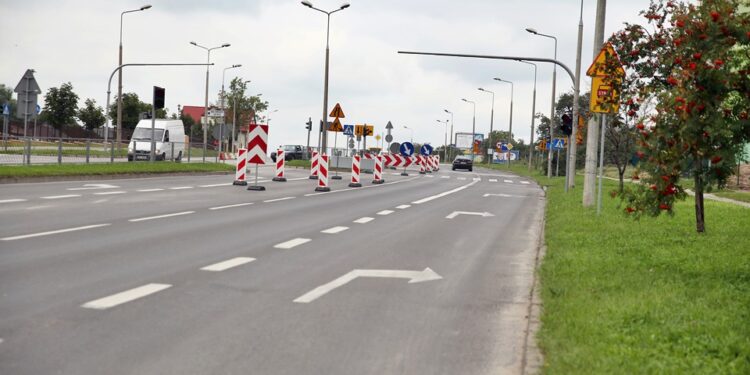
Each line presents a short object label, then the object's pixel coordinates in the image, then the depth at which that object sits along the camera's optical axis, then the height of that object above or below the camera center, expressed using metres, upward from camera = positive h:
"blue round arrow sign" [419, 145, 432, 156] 63.54 +0.28
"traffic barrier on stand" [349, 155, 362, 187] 31.61 -0.82
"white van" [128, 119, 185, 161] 48.19 +0.23
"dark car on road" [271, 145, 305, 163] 81.44 -0.44
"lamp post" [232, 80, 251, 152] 94.08 +5.84
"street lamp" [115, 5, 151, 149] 46.32 +3.02
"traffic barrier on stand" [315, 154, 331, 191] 27.09 -0.81
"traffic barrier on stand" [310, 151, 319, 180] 33.25 -0.74
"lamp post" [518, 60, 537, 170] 64.73 +3.33
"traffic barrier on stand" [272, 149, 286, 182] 33.41 -0.82
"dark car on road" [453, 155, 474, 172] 77.38 -0.72
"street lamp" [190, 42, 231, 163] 65.38 +7.03
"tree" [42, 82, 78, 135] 76.06 +2.76
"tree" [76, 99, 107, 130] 90.69 +2.32
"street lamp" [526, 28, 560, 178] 43.49 +4.12
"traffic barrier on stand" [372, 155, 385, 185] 35.47 -0.96
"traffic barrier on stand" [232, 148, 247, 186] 28.08 -0.73
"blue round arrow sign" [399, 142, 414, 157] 61.53 +0.23
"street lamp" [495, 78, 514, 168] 80.54 +3.79
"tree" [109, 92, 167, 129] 97.59 +3.46
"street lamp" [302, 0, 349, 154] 42.97 +3.19
